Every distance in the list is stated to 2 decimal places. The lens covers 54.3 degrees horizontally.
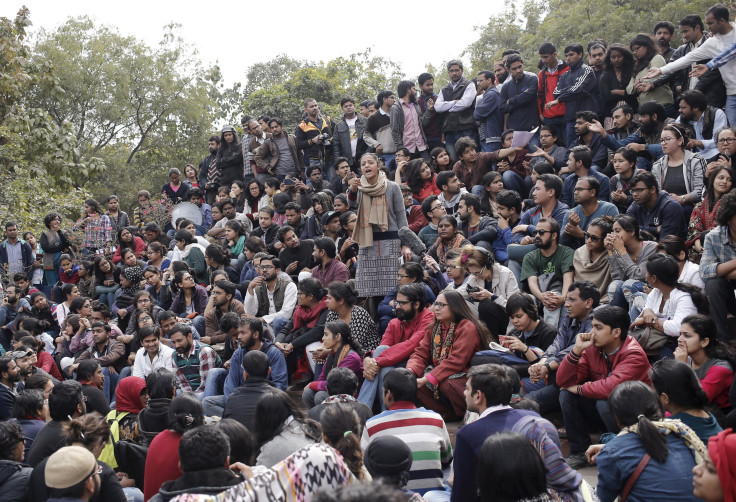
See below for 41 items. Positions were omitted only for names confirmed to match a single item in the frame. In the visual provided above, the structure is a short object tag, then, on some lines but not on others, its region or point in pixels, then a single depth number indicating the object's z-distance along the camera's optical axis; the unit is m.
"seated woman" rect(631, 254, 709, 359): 5.75
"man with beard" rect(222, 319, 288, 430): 7.33
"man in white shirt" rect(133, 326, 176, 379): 7.95
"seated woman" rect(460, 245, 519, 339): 7.15
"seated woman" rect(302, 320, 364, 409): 7.18
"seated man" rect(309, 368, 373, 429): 5.74
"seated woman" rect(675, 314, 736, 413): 5.03
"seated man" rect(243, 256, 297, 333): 9.14
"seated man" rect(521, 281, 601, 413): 6.09
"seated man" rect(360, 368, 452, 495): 4.66
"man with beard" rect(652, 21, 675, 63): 10.08
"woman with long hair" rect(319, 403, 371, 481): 4.46
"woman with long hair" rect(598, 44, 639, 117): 10.03
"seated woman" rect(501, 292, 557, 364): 6.55
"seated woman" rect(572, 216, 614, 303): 7.12
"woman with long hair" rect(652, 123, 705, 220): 7.69
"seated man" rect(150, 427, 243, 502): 3.81
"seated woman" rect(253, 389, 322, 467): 4.68
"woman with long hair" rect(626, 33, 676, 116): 9.61
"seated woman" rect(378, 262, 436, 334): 7.73
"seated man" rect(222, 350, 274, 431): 5.89
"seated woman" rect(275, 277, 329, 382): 8.15
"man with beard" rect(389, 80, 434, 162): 12.19
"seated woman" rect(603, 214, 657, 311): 6.66
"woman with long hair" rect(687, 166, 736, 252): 6.70
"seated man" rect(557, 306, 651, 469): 5.42
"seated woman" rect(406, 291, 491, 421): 6.55
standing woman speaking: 8.40
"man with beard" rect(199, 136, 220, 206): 14.94
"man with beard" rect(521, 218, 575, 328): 7.41
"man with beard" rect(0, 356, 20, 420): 6.68
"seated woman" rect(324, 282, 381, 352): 7.73
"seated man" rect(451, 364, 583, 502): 3.80
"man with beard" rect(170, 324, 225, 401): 7.83
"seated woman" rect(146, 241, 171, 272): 11.67
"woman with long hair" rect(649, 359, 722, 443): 4.09
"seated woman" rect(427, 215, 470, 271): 8.30
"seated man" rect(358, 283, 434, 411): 6.93
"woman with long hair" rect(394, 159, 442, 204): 10.71
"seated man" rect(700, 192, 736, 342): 5.91
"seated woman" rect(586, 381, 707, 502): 3.57
